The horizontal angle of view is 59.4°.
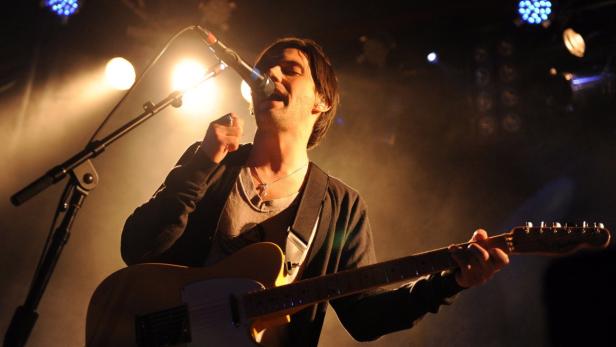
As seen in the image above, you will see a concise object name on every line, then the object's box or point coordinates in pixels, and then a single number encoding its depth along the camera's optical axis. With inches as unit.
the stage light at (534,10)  173.6
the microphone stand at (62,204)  89.0
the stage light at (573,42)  173.6
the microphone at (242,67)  92.7
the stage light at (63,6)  182.4
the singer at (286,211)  98.5
